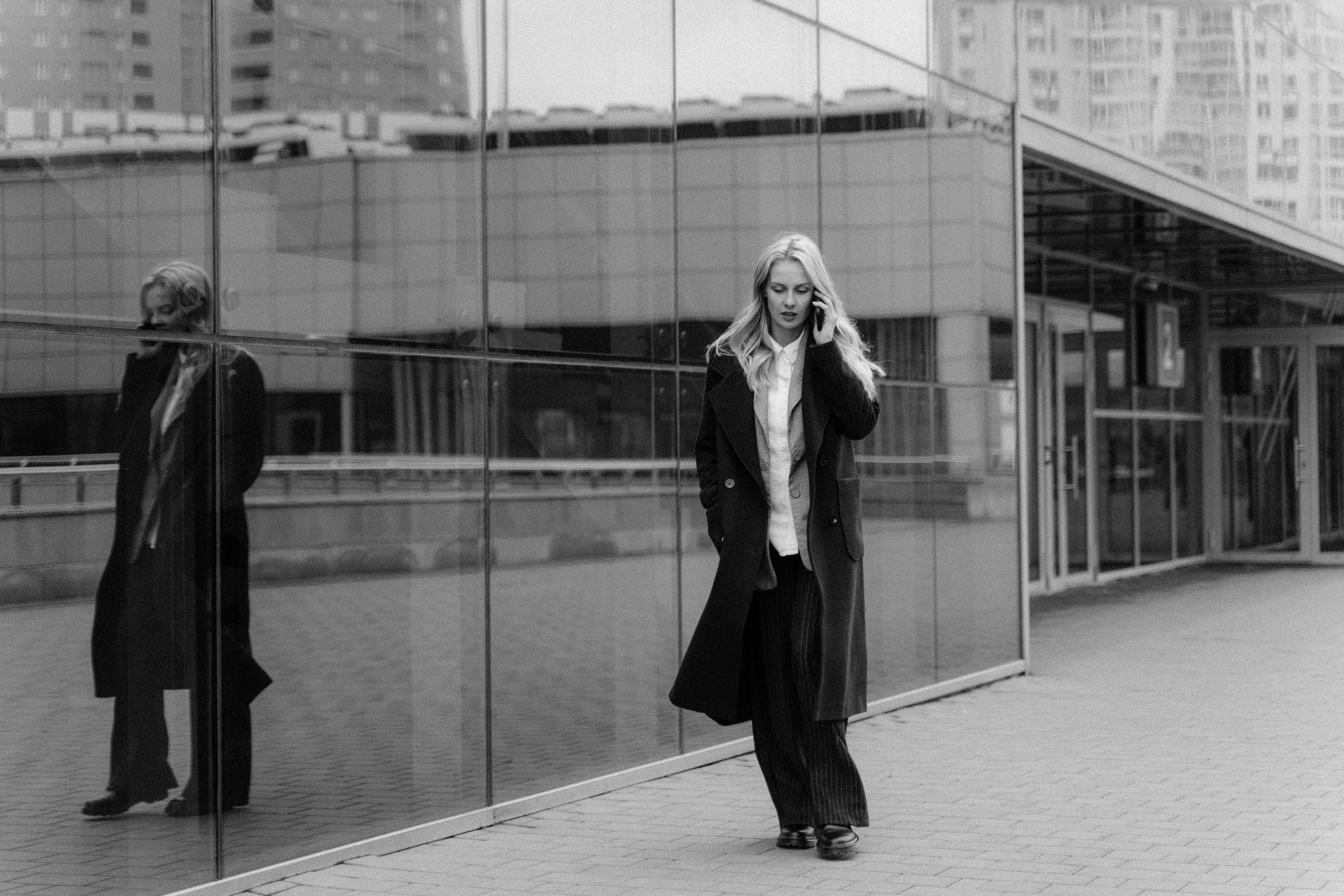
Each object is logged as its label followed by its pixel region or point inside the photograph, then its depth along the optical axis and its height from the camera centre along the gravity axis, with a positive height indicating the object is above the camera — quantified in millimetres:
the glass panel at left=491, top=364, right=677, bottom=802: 6605 -426
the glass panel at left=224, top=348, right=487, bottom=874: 5547 -436
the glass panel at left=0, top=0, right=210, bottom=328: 4801 +840
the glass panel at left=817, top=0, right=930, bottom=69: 8930 +2150
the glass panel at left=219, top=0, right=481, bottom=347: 5480 +920
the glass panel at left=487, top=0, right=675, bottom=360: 6629 +1060
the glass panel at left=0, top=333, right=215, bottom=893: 4750 -394
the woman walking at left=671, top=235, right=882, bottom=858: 5770 -295
